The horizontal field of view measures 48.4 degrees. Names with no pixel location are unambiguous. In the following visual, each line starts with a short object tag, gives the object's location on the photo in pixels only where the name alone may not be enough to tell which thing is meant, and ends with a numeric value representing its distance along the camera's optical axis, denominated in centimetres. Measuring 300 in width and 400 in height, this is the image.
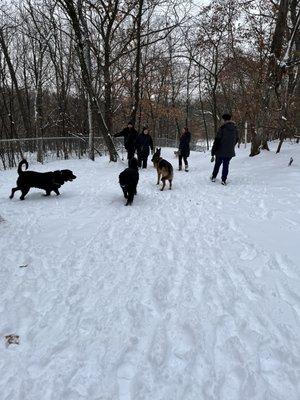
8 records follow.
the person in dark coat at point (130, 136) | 1421
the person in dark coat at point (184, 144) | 1378
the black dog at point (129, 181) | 784
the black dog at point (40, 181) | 823
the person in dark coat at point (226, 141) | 1009
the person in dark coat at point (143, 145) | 1426
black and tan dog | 969
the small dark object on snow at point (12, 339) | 299
